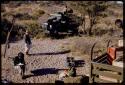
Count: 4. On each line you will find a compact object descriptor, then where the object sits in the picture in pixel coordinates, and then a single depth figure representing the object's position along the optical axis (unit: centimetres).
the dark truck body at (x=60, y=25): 2370
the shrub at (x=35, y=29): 2415
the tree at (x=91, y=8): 2444
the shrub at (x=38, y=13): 3375
